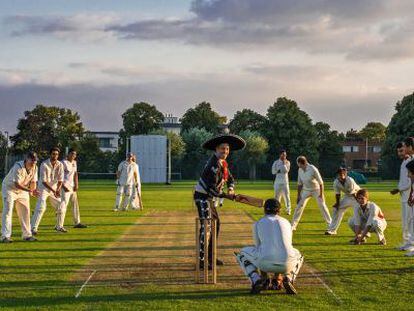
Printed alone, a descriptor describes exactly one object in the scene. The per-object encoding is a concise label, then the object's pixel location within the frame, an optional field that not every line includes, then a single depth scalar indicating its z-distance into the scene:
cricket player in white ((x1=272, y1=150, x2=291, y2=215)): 24.42
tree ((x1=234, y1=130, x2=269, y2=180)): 78.38
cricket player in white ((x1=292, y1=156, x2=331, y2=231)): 17.86
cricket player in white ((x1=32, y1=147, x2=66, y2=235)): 16.53
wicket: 10.09
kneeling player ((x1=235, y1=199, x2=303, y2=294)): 9.12
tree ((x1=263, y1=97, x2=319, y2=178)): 86.88
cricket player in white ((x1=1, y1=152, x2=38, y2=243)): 14.92
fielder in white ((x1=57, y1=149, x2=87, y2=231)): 18.20
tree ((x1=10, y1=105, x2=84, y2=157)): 86.69
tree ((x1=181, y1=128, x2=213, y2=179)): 81.81
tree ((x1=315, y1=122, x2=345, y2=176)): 89.93
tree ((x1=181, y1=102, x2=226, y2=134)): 100.19
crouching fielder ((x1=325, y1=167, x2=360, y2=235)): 16.73
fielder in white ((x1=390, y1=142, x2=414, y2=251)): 14.01
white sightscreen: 60.06
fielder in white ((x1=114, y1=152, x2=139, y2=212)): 26.16
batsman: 11.12
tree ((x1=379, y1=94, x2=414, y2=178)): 77.12
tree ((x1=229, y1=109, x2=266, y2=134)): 93.69
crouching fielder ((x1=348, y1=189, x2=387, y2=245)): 15.16
